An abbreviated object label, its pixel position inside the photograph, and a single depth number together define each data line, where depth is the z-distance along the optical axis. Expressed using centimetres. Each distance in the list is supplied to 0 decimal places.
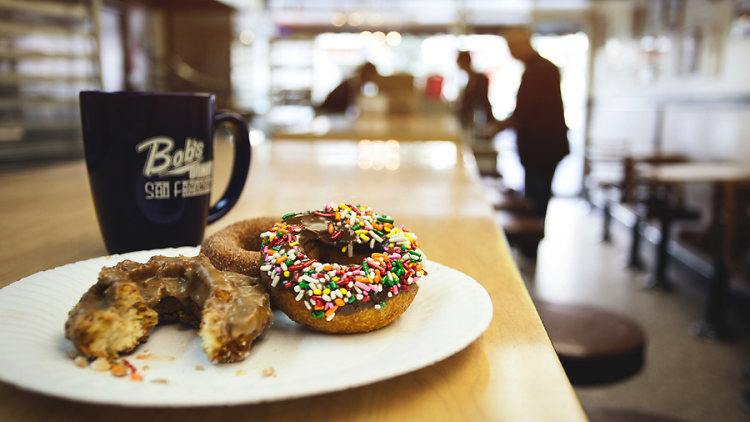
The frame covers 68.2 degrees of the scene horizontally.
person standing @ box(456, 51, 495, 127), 603
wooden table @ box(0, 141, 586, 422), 38
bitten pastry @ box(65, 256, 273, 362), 40
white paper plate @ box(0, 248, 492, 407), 35
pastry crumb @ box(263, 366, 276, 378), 39
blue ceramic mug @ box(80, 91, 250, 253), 64
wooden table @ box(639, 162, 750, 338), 304
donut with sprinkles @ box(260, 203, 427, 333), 46
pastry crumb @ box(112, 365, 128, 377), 38
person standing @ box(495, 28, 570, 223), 402
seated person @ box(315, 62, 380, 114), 652
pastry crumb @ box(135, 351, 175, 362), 41
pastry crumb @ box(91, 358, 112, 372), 38
